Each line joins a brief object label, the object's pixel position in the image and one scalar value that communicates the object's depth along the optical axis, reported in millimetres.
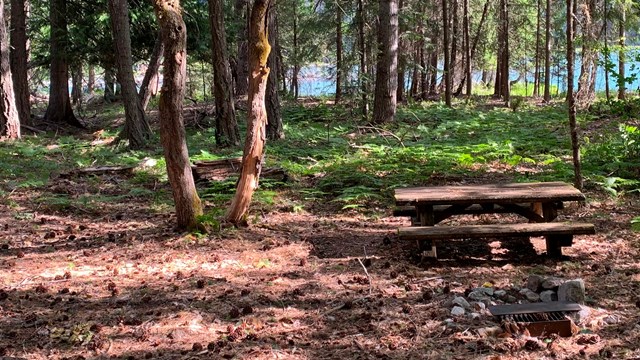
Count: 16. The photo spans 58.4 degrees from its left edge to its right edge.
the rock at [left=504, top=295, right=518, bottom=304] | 4931
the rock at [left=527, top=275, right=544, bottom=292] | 5105
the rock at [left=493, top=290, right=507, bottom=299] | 5008
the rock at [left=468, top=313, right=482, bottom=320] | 4566
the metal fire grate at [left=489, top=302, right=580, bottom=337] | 4266
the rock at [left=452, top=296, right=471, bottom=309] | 4793
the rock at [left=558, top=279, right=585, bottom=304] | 4773
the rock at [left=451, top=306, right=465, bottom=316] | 4664
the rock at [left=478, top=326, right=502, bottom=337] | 4273
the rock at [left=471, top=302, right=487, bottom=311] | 4742
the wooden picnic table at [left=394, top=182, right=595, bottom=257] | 5836
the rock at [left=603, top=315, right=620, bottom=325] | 4465
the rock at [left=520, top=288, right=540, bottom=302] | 4938
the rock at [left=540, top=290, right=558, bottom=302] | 4898
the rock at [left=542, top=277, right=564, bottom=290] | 4984
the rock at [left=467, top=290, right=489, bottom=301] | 4914
